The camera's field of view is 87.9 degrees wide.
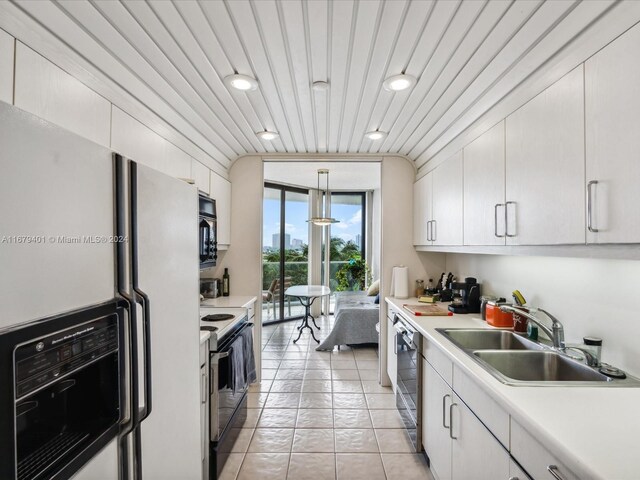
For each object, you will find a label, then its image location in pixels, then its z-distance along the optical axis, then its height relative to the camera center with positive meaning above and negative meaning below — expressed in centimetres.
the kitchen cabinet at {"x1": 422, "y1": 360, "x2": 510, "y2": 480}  133 -97
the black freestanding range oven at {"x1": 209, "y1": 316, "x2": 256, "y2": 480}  200 -99
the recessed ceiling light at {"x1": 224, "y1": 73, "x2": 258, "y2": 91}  180 +89
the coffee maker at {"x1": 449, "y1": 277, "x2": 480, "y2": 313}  269 -47
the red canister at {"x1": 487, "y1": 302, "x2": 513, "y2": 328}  219 -51
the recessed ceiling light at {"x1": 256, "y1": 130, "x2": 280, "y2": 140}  280 +91
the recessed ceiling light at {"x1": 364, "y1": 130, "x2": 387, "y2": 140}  277 +90
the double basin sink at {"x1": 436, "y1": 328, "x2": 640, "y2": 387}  136 -61
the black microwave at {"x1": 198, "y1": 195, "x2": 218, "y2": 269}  246 +7
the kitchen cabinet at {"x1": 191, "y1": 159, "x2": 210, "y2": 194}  268 +56
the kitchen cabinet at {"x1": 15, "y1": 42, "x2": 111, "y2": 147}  115 +57
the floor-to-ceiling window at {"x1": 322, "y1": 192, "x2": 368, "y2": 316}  679 +4
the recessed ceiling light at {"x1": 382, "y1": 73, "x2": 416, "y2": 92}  181 +89
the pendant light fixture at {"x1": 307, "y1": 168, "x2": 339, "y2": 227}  502 +34
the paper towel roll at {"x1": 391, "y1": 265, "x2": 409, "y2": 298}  338 -43
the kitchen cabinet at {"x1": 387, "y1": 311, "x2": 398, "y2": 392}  306 -111
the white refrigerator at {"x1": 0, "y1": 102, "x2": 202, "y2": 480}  66 -6
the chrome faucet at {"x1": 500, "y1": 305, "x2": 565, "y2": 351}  168 -47
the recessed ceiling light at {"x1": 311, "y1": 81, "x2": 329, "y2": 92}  190 +90
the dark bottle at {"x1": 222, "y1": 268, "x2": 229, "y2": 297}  347 -46
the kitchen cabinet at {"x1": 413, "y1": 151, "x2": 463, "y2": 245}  247 +31
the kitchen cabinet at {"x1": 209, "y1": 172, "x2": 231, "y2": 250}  314 +36
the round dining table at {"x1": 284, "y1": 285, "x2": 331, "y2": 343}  492 -78
